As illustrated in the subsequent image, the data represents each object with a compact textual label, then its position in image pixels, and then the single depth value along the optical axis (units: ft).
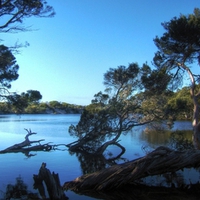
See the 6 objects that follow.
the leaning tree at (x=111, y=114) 56.08
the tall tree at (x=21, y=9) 29.81
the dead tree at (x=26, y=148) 52.40
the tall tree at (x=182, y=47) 36.96
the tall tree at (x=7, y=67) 36.60
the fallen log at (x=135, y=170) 27.43
